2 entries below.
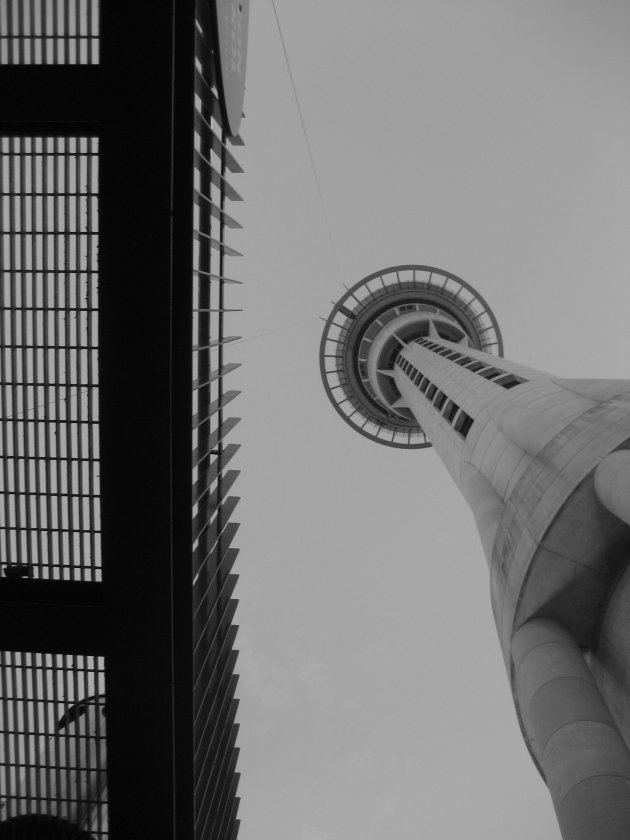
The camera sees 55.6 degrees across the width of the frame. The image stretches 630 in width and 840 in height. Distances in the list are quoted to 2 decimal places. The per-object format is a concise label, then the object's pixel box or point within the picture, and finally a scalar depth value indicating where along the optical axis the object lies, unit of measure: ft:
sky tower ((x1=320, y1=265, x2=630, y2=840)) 27.96
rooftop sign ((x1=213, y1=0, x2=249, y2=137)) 30.35
